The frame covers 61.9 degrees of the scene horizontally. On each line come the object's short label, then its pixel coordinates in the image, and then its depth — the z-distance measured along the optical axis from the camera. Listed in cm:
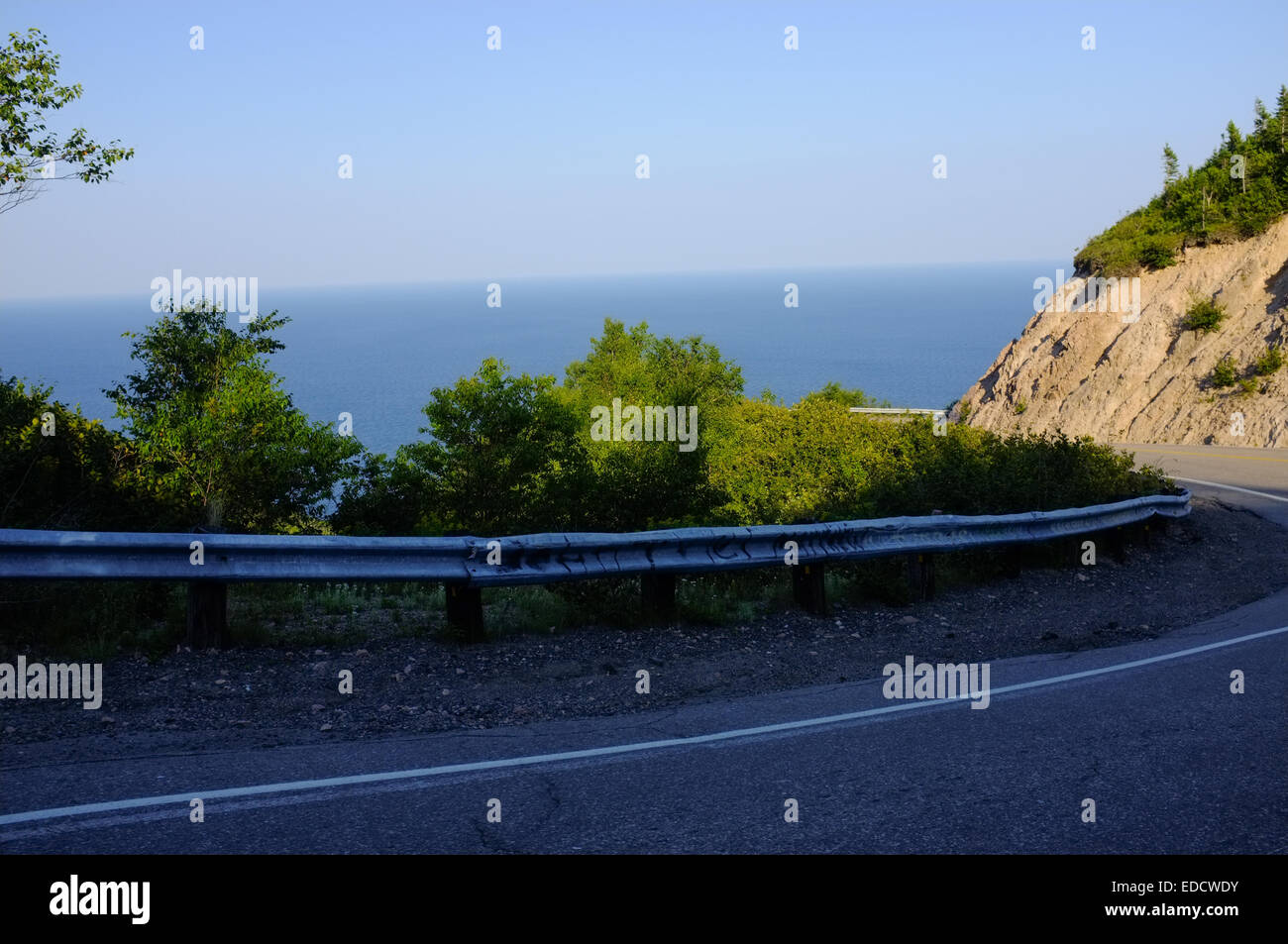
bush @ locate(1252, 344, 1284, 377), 2878
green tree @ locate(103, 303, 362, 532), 1723
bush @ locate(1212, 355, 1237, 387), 2969
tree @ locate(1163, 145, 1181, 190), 3731
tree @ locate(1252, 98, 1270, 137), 3591
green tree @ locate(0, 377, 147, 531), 920
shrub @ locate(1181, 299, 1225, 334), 3212
